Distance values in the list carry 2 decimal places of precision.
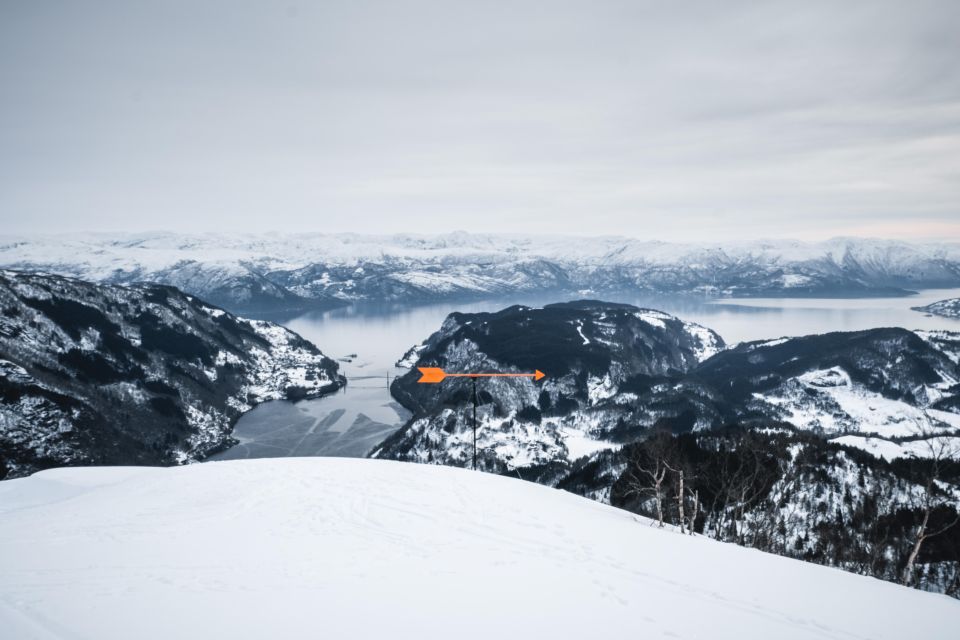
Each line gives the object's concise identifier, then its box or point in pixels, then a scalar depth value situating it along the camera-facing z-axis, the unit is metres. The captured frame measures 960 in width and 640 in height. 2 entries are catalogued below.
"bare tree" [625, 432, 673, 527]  20.30
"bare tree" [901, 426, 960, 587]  18.45
